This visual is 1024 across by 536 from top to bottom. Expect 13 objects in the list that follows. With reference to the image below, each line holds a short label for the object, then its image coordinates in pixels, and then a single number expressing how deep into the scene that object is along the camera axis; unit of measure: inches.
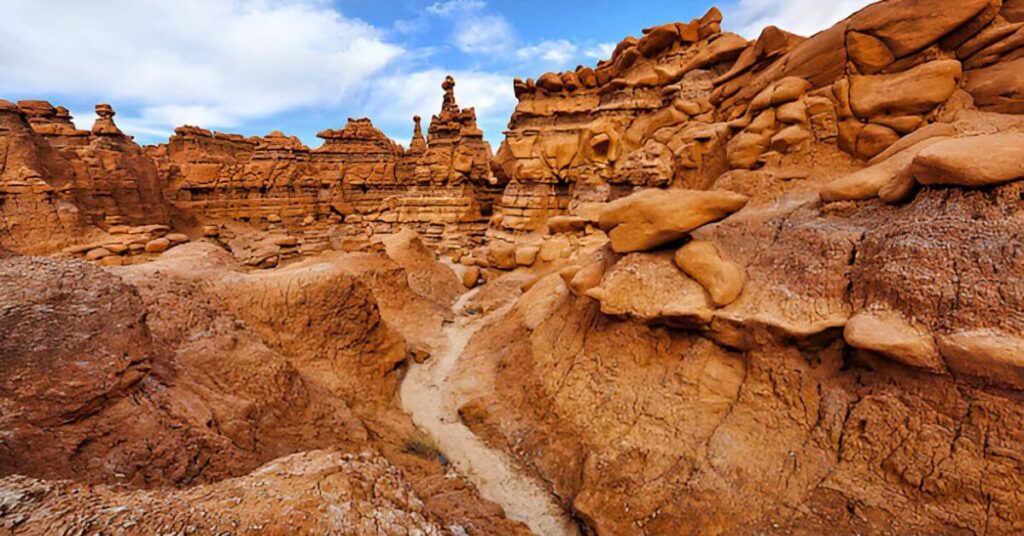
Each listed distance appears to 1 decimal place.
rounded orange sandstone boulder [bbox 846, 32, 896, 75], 277.6
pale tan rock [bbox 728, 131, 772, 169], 331.9
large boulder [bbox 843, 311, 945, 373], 156.3
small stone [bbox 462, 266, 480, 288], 652.1
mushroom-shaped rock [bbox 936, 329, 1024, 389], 137.3
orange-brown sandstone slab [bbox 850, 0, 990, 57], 246.4
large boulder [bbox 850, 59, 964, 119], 250.5
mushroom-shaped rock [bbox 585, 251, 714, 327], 229.8
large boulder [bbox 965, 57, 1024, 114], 227.8
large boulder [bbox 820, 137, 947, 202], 217.6
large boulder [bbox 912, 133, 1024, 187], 165.5
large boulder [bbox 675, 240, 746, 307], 223.1
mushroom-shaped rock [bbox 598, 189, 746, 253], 243.4
